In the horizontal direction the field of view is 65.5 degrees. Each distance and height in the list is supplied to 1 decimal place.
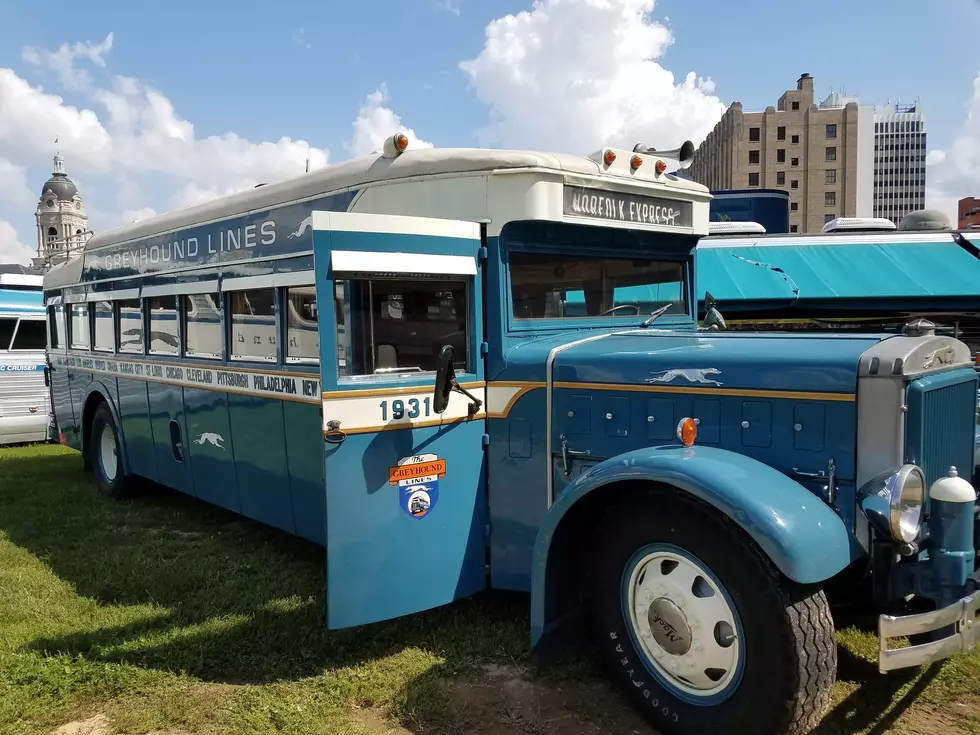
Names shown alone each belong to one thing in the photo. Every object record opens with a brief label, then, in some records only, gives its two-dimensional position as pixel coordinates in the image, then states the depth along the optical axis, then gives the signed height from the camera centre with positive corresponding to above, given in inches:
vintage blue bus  117.1 -22.8
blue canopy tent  450.6 +16.7
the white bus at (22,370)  462.6 -30.6
